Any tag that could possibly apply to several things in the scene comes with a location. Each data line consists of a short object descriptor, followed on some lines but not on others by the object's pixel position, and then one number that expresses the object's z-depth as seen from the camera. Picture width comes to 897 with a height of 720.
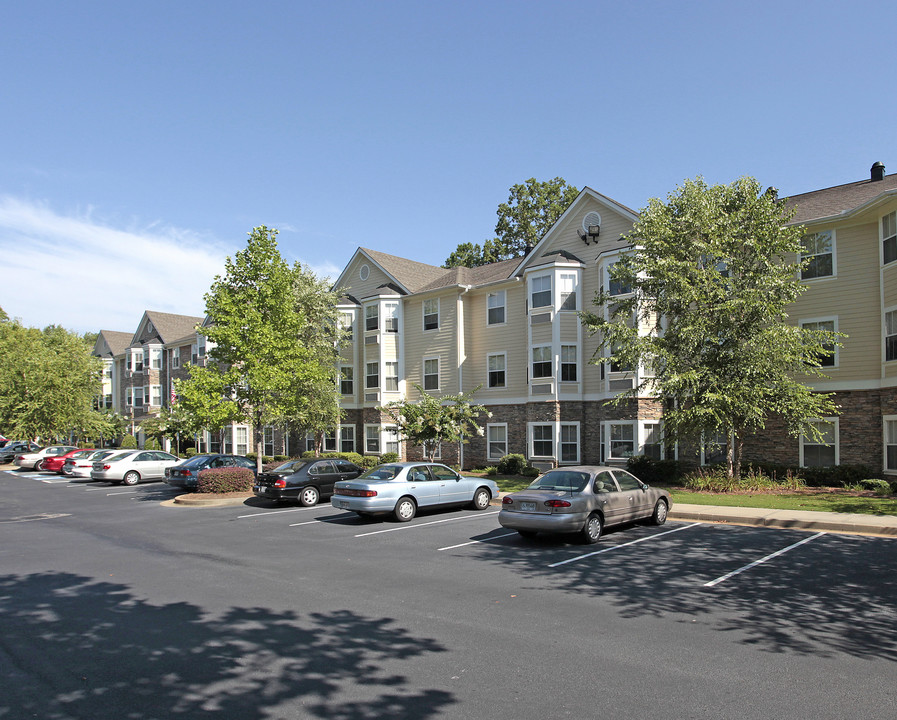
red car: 36.78
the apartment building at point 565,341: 21.81
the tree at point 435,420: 23.44
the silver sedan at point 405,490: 15.33
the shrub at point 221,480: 21.34
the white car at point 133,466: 29.02
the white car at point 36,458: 39.12
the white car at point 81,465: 32.28
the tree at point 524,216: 57.53
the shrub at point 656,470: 23.23
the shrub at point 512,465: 27.61
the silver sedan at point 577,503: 12.00
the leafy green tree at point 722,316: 19.70
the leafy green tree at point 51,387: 42.91
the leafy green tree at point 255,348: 22.28
